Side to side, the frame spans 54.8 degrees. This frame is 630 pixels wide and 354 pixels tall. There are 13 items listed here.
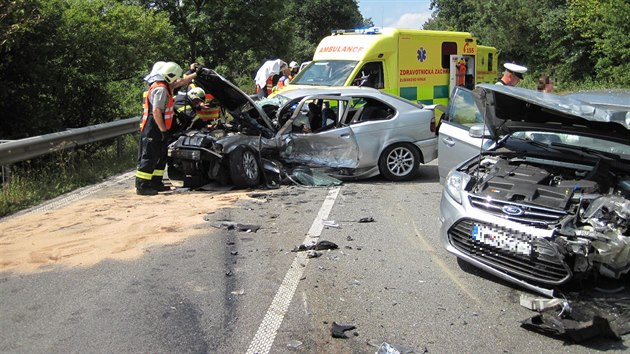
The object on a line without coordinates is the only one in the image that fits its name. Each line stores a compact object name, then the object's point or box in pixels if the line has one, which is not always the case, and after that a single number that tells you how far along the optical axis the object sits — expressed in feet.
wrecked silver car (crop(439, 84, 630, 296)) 14.08
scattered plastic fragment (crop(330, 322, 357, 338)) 12.99
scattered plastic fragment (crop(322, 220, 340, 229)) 22.13
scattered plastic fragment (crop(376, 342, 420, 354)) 12.19
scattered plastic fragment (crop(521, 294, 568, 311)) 14.14
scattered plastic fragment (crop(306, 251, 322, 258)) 18.51
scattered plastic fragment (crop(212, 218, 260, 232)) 21.62
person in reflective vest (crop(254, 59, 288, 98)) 52.70
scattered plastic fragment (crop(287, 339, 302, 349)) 12.48
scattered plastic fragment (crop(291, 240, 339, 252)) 19.16
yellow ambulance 44.57
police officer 26.42
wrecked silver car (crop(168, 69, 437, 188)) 29.04
